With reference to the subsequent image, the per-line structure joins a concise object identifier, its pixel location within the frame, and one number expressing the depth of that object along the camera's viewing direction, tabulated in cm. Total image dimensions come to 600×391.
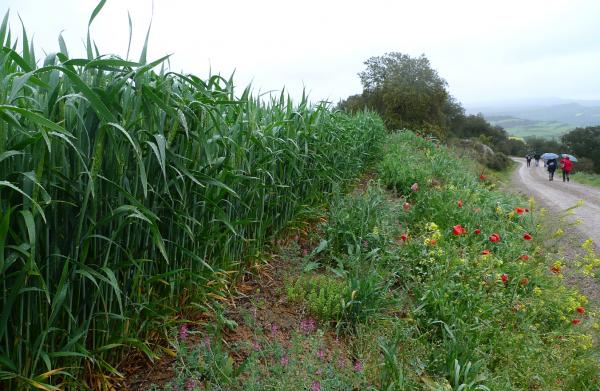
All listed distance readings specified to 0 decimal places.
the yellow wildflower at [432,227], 383
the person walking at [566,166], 2253
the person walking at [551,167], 2482
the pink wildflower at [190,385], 191
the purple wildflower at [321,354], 223
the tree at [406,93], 2008
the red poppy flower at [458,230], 357
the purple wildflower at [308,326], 249
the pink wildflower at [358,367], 222
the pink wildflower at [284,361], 208
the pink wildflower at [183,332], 211
